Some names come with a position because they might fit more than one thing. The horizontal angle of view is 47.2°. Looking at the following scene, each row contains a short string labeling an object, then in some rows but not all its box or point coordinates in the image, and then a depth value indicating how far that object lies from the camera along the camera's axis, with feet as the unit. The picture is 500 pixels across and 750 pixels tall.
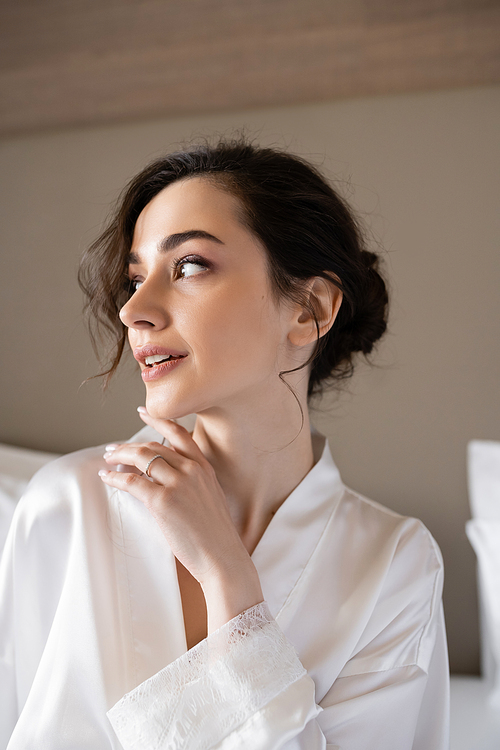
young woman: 2.47
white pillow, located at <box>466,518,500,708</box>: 4.61
